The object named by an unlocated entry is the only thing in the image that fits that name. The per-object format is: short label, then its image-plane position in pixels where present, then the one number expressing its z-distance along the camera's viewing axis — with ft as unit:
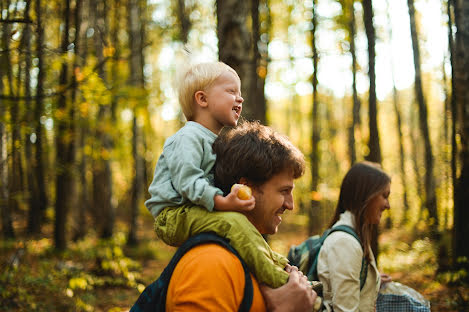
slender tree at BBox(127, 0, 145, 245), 39.37
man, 4.87
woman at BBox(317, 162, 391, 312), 8.89
